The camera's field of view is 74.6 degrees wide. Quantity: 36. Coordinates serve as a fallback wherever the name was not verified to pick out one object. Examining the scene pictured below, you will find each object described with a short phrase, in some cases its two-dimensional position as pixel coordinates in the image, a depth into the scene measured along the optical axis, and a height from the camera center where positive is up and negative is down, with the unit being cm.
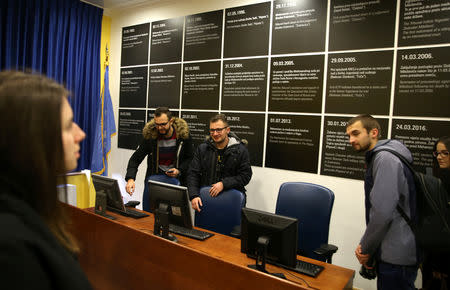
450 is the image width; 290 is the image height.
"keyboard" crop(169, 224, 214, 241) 221 -80
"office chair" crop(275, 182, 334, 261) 245 -65
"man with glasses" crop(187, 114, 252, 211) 309 -33
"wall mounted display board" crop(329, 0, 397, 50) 280 +112
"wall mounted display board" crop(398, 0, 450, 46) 257 +106
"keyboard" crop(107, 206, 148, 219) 268 -81
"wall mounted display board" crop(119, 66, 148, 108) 470 +65
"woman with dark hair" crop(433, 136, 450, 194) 229 -14
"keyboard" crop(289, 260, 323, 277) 168 -78
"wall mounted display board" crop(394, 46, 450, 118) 257 +52
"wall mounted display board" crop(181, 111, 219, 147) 400 +8
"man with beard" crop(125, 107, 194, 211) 359 -26
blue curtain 400 +114
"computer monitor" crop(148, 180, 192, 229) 205 -52
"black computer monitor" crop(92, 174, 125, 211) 247 -55
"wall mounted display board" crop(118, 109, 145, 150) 473 -2
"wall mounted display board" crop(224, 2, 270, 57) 353 +126
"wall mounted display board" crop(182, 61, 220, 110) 394 +61
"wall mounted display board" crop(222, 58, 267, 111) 355 +59
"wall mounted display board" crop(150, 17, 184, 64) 428 +130
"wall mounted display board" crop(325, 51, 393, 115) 283 +55
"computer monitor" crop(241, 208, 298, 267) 158 -56
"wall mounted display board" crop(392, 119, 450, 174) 260 +4
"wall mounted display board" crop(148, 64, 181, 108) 432 +63
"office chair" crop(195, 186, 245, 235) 267 -75
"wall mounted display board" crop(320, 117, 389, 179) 297 -18
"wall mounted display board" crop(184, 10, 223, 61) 390 +128
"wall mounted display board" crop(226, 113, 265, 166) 357 +2
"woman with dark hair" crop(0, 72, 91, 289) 54 -13
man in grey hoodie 186 -54
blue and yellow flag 485 -13
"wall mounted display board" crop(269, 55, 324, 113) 320 +57
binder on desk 442 -98
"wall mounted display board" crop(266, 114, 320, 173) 322 -9
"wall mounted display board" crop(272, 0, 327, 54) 317 +121
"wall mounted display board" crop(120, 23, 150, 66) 466 +133
